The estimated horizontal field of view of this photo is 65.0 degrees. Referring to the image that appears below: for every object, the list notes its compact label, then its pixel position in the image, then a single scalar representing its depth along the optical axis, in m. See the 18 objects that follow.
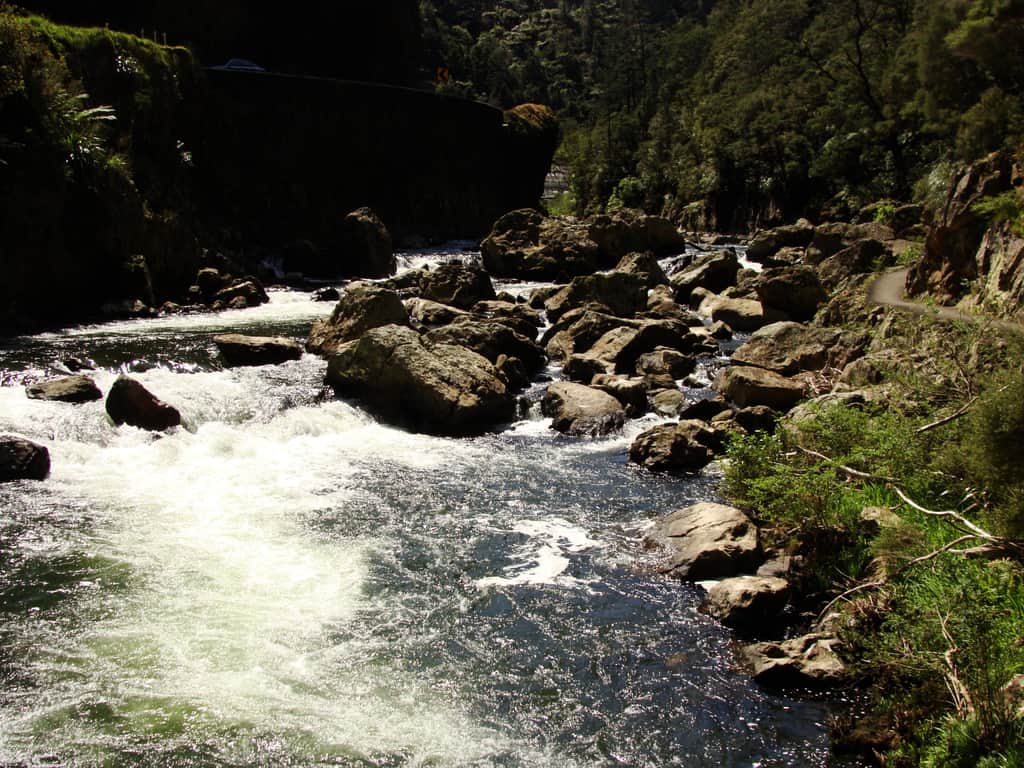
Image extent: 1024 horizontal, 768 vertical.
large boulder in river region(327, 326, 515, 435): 14.91
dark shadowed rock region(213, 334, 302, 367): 17.50
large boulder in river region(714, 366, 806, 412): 14.81
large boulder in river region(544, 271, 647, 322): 23.38
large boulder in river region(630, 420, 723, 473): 12.95
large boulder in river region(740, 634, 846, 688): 7.32
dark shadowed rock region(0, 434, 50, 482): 11.46
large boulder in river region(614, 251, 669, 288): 28.56
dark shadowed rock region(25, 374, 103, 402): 14.05
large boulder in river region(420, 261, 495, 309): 24.52
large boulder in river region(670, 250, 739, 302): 28.16
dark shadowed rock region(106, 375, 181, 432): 13.53
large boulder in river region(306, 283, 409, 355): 18.17
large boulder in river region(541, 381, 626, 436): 14.95
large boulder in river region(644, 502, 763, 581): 9.33
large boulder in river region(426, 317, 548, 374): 18.08
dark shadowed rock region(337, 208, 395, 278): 31.31
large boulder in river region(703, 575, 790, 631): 8.34
